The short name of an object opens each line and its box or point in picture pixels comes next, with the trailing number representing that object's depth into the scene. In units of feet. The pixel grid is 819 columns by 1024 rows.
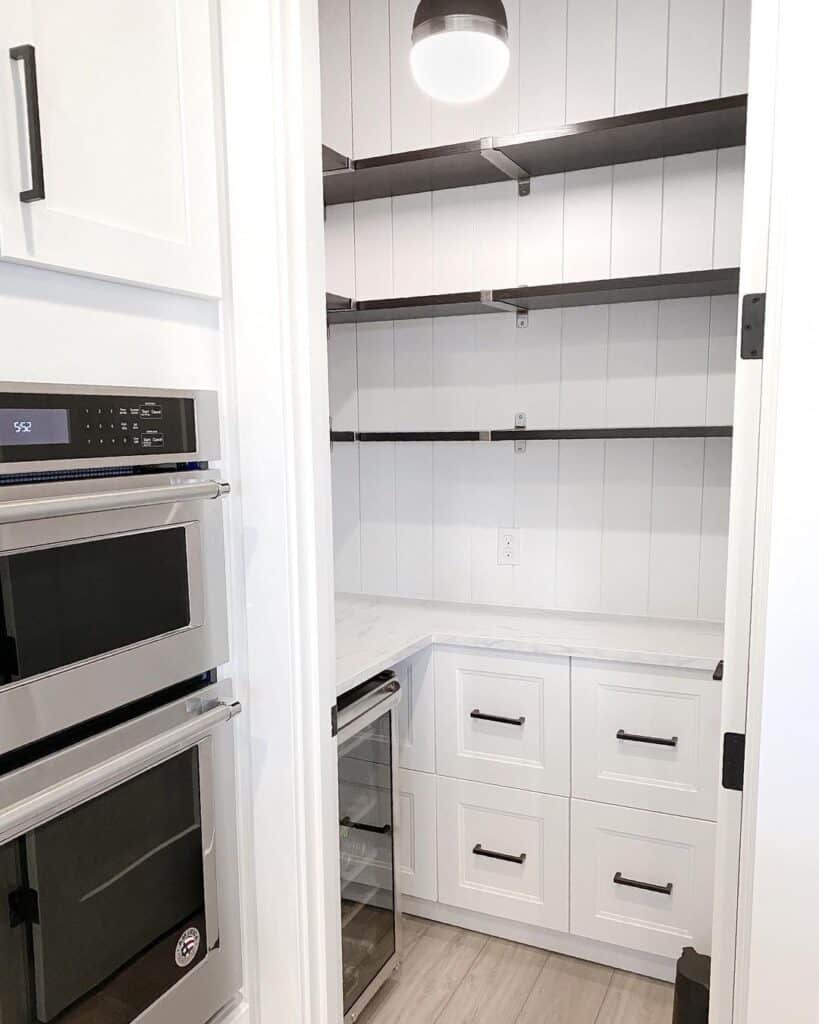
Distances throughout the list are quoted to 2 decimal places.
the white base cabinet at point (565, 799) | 6.97
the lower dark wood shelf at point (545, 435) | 7.11
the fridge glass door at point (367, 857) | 6.75
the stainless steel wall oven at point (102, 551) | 3.09
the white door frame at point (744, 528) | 3.16
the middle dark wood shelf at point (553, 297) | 6.75
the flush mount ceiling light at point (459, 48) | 5.24
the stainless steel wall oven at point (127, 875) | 3.18
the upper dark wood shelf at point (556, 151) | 6.49
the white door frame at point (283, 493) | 4.08
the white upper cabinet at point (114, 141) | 3.06
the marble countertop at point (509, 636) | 6.84
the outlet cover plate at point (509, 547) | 8.55
